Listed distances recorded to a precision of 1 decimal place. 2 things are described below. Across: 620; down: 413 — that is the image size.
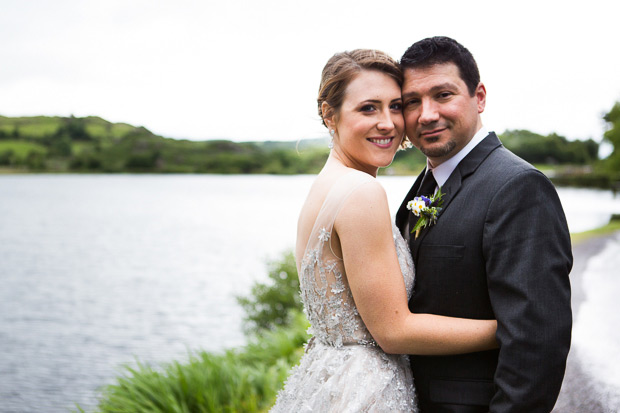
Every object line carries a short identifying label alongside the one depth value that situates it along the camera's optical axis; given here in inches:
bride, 102.3
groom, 88.4
